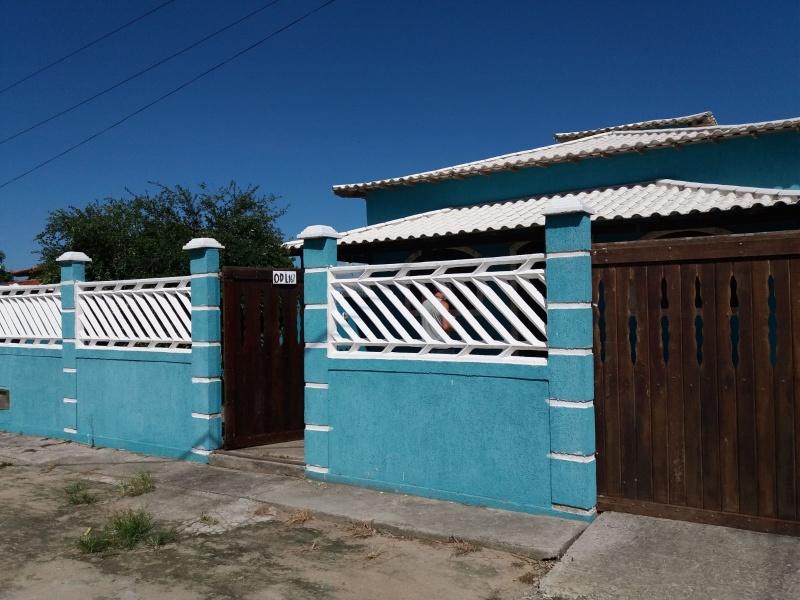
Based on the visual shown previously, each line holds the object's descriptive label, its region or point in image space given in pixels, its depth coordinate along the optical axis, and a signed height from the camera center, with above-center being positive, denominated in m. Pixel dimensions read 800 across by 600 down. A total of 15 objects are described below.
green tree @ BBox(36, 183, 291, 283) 12.85 +1.65
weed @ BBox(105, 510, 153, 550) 5.16 -1.60
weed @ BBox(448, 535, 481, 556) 4.80 -1.63
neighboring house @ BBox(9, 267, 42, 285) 44.43 +3.12
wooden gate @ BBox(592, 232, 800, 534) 4.54 -0.49
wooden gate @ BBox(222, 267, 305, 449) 7.80 -0.44
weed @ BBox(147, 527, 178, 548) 5.16 -1.65
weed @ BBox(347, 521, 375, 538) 5.28 -1.64
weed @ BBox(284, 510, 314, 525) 5.66 -1.64
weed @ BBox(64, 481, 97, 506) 6.40 -1.63
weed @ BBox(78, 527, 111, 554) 5.05 -1.63
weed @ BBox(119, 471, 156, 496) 6.66 -1.61
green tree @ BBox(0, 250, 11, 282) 36.60 +2.67
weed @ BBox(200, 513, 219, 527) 5.70 -1.66
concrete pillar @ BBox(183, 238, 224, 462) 7.71 -0.34
